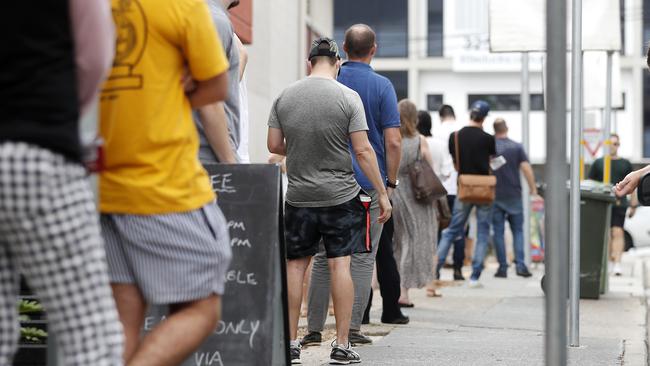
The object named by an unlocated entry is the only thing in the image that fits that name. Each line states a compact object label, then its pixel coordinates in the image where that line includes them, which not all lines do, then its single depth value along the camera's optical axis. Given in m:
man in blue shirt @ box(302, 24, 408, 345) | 13.16
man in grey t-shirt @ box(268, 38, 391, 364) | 11.83
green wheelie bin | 20.46
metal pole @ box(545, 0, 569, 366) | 5.99
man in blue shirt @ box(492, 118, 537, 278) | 25.34
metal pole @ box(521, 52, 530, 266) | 31.41
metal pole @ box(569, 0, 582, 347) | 13.27
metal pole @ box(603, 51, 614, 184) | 23.35
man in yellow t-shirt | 6.58
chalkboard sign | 8.89
